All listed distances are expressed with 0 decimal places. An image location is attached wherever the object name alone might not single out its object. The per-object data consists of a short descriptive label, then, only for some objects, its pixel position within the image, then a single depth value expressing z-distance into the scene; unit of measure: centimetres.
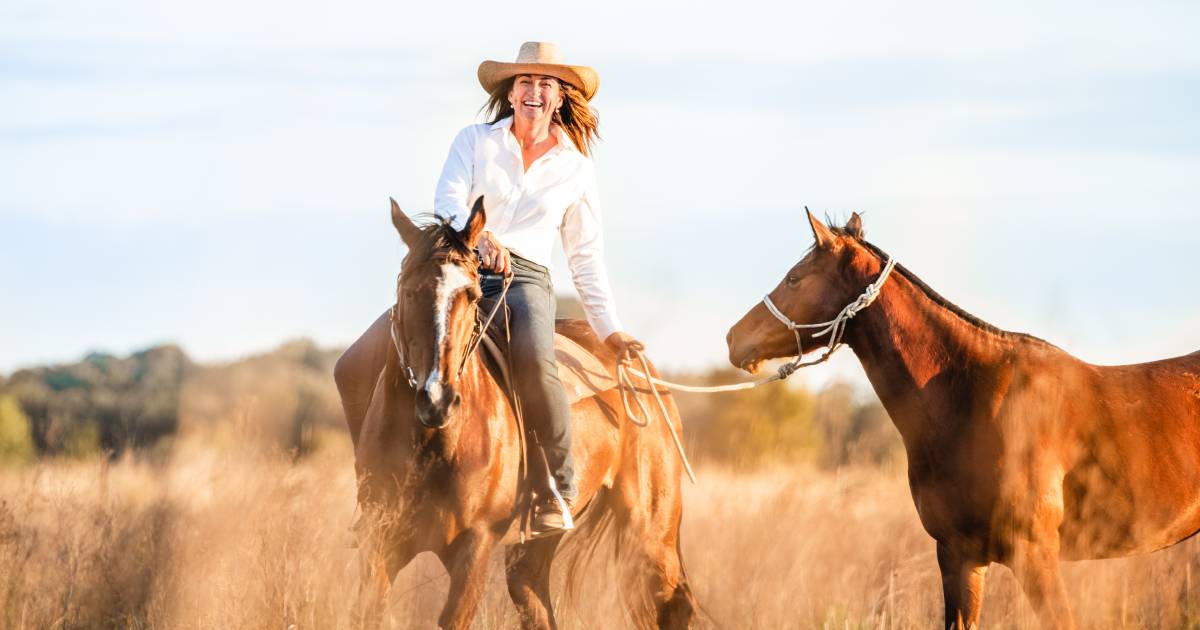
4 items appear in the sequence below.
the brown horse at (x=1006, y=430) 1387
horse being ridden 1191
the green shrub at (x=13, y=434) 4206
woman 1396
